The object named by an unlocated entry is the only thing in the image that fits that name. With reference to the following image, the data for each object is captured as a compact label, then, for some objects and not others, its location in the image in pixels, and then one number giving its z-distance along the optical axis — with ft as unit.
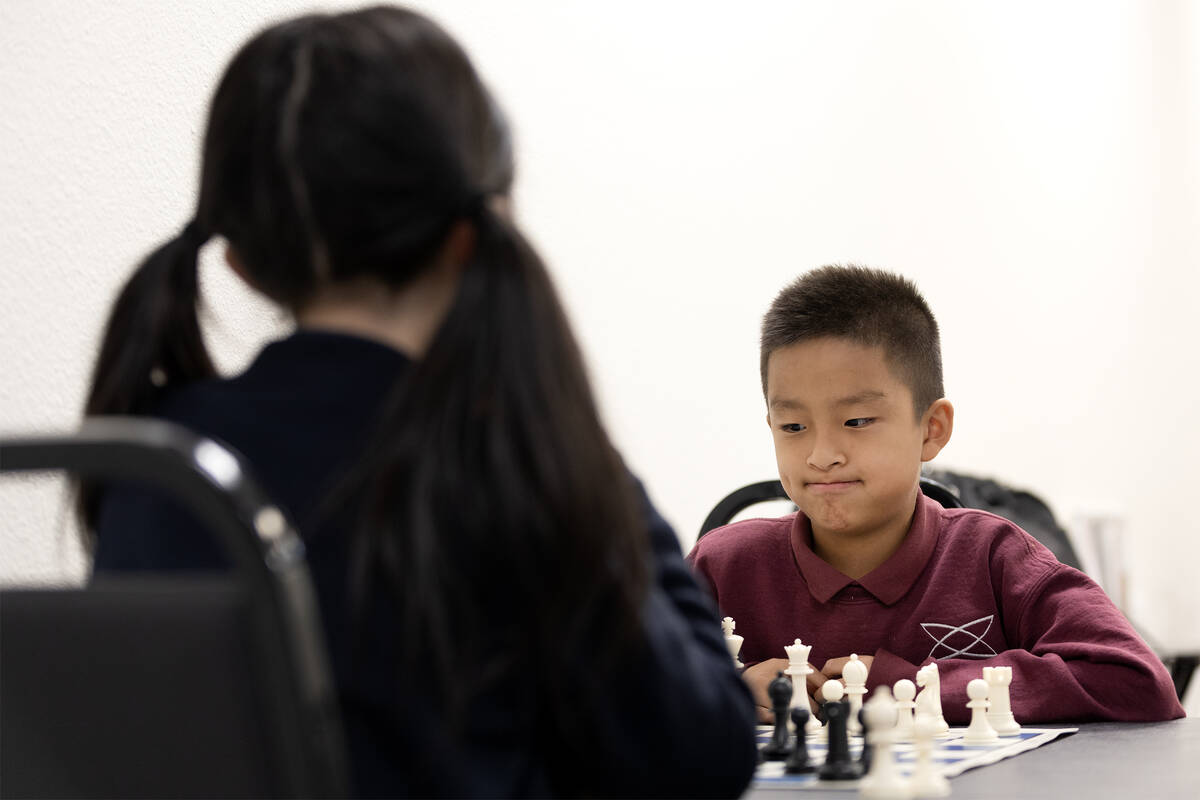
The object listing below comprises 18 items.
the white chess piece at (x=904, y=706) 5.95
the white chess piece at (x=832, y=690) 5.93
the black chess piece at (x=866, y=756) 5.63
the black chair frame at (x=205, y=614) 4.23
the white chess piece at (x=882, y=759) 5.29
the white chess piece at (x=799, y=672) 6.41
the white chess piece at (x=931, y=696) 6.19
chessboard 5.65
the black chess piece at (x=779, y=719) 5.91
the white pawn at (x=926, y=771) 5.38
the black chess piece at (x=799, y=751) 5.76
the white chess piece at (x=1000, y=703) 6.18
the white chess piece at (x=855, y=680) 6.18
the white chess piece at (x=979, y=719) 6.05
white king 6.32
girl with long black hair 4.76
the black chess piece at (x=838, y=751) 5.63
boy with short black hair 6.94
